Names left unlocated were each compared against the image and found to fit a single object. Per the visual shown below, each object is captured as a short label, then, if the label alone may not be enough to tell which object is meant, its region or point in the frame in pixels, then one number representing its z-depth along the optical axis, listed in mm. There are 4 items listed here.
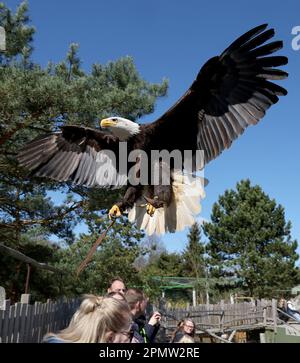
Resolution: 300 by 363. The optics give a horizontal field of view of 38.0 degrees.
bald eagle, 3232
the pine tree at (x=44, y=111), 4957
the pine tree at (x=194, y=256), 25020
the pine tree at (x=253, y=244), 21359
